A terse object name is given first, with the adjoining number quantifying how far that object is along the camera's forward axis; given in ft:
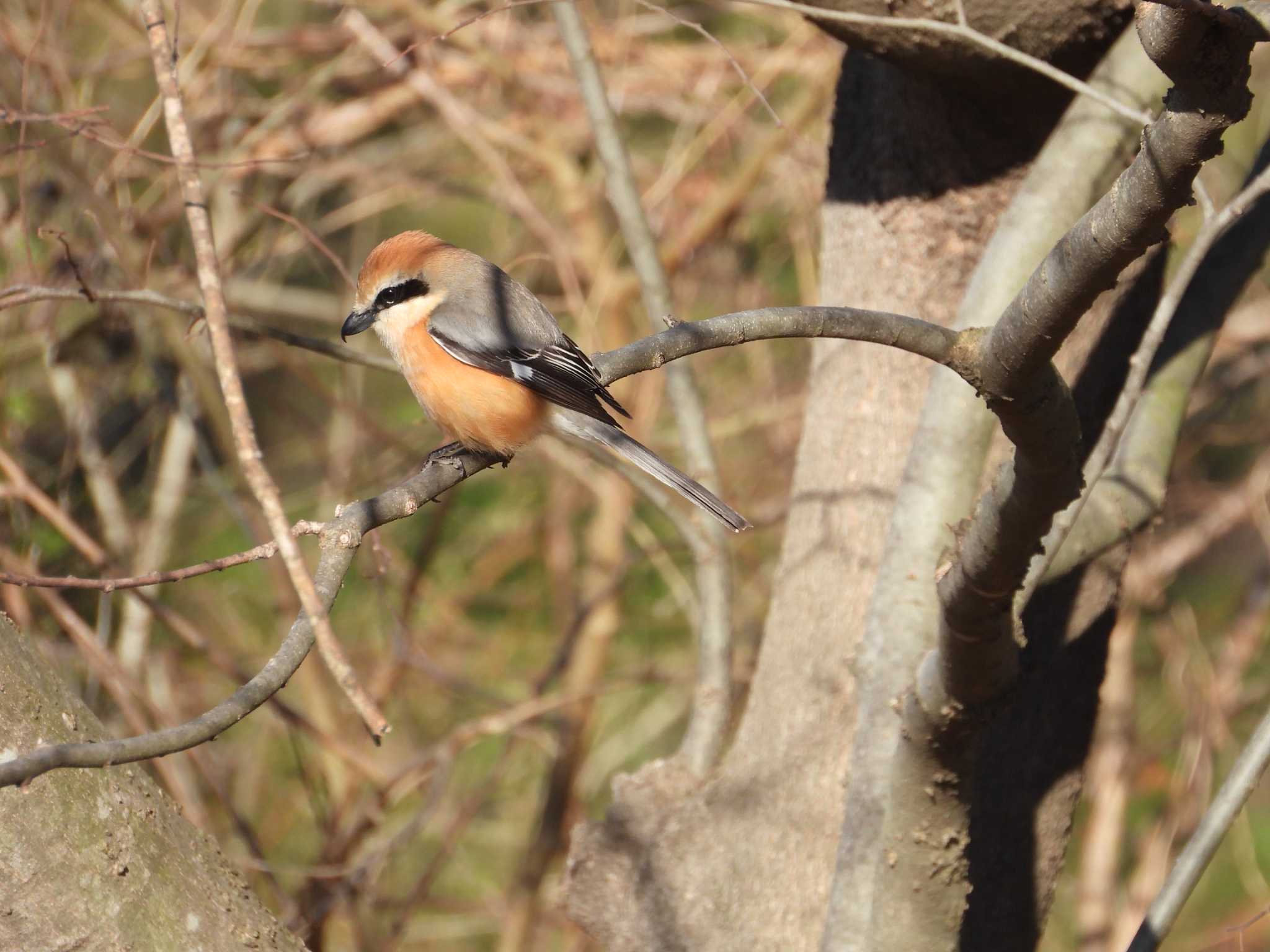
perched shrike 20.47
